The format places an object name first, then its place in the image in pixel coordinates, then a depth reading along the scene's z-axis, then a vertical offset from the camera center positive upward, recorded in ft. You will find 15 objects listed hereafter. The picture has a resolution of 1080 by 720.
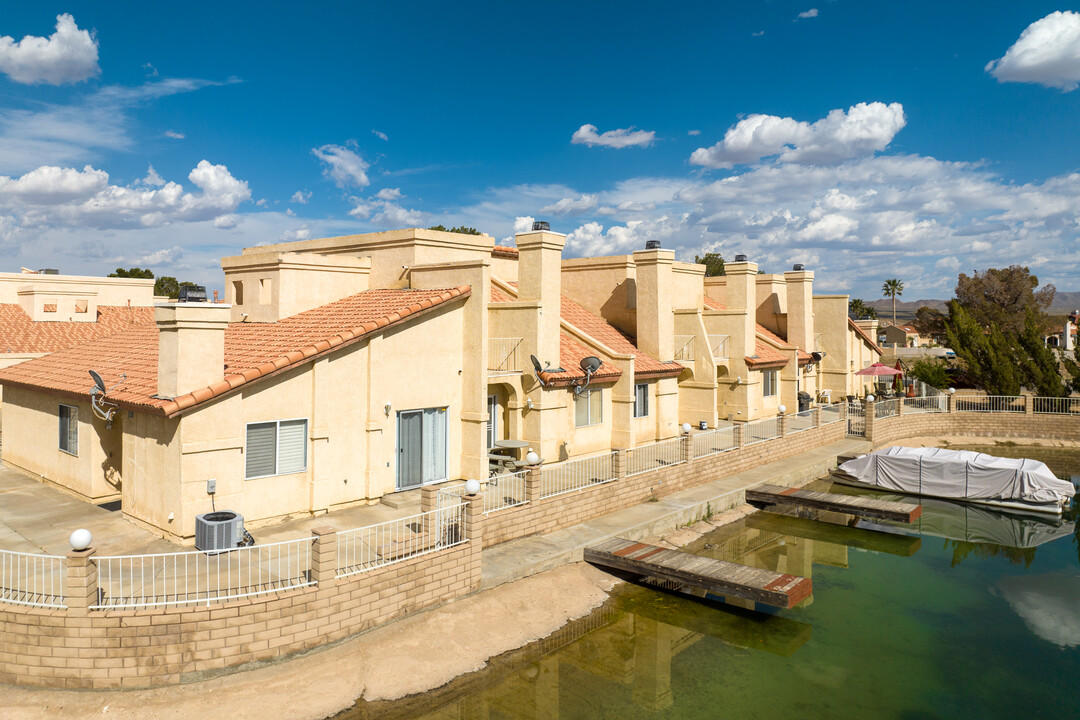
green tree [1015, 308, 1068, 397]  111.04 -0.03
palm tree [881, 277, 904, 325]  348.59 +40.20
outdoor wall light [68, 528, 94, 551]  29.55 -7.72
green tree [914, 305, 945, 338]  214.07 +14.55
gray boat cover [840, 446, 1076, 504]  71.82 -12.45
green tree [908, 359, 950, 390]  127.95 -1.95
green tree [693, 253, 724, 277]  238.68 +37.34
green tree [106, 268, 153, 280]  257.09 +35.62
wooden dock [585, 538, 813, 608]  42.47 -14.03
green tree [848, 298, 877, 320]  301.63 +25.20
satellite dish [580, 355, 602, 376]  66.13 +0.05
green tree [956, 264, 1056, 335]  198.29 +21.76
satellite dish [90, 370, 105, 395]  48.96 -1.30
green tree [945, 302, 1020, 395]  113.09 +1.62
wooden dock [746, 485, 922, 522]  64.54 -13.65
